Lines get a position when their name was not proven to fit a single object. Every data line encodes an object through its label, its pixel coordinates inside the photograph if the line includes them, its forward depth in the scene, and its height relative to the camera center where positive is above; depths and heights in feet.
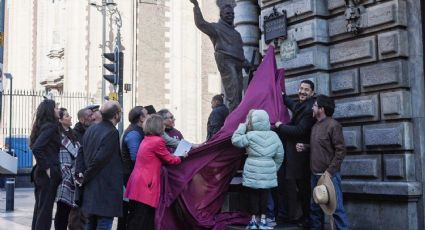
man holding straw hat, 24.83 -0.64
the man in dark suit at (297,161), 26.89 -0.99
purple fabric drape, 27.43 -1.78
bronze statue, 33.94 +5.21
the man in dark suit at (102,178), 23.72 -1.49
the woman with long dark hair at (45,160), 27.25 -0.87
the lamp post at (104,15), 87.97 +19.50
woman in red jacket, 24.82 -1.53
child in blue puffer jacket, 25.18 -0.80
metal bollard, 47.47 -4.41
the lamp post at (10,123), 75.98 +2.39
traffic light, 44.52 +5.55
